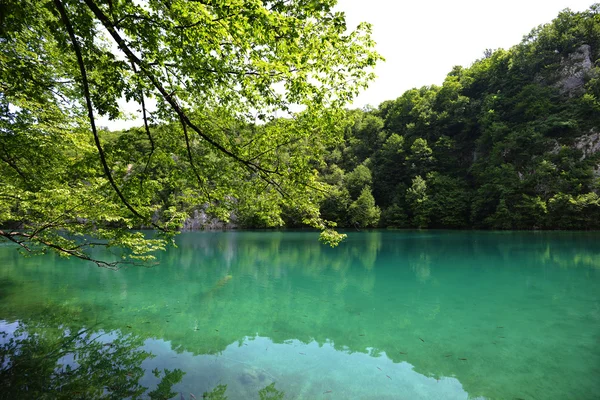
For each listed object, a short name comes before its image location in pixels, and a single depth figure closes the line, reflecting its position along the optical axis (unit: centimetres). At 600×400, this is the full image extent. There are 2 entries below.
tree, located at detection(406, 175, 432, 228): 5144
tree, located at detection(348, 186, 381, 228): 5356
